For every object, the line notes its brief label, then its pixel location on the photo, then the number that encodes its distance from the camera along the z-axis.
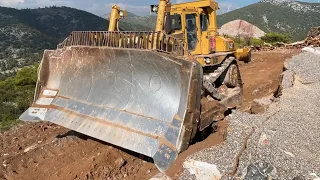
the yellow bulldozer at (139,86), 3.29
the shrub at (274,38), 24.82
